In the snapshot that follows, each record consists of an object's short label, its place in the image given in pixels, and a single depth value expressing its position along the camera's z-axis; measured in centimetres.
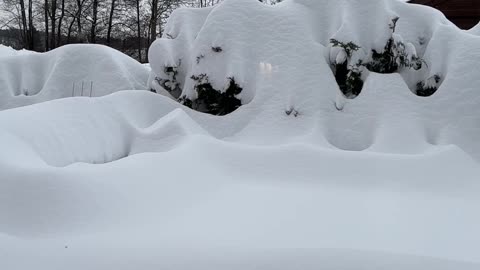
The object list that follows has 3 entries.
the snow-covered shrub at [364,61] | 464
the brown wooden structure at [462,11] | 946
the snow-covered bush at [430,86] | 453
